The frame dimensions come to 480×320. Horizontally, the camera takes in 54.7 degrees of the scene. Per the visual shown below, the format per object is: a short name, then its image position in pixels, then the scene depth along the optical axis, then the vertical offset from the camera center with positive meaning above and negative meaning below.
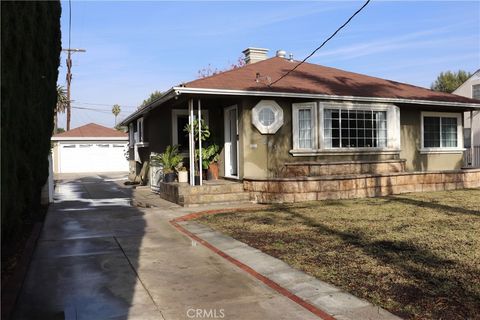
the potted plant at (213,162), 14.80 -0.15
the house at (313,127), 13.31 +0.91
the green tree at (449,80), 47.51 +7.62
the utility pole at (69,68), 40.94 +8.50
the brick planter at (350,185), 12.77 -0.91
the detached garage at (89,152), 37.00 +0.60
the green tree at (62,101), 47.60 +6.04
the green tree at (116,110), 85.31 +9.00
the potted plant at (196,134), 13.51 +0.70
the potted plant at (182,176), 13.55 -0.54
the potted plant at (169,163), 14.35 -0.16
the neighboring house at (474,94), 28.65 +3.68
